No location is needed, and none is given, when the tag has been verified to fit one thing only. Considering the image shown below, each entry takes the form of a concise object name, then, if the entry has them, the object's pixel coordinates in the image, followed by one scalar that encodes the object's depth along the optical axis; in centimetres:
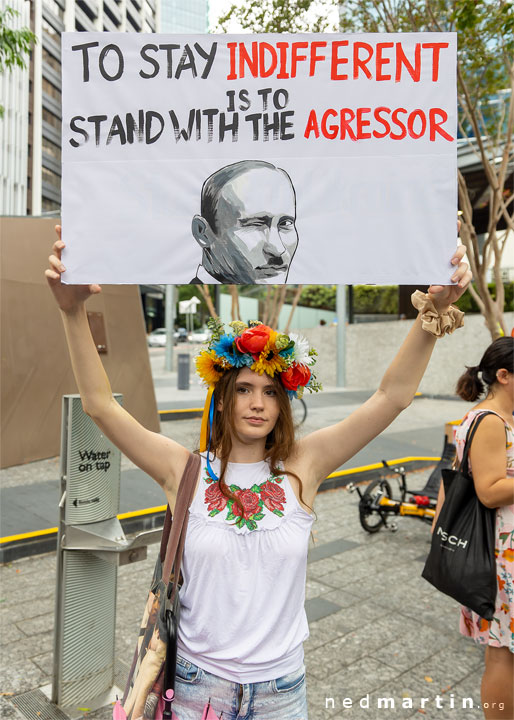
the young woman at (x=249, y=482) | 176
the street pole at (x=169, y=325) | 2173
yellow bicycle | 554
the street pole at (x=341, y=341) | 2058
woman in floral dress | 256
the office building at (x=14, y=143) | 2359
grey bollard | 1826
